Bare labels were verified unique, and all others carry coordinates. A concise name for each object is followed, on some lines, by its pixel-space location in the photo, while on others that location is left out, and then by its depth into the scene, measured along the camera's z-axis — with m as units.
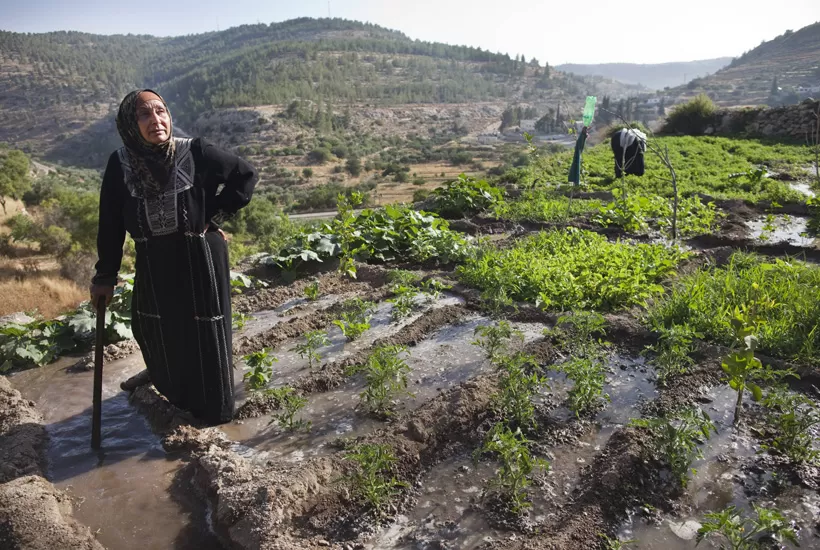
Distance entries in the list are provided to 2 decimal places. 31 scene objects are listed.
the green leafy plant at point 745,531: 1.77
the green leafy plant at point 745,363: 2.43
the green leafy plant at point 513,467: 2.12
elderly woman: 2.42
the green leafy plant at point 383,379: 2.83
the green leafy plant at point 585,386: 2.75
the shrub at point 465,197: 7.38
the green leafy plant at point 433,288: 4.43
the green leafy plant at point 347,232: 5.02
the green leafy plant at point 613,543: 1.85
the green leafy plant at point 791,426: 2.36
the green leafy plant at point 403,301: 4.13
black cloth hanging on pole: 9.52
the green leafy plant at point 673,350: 3.08
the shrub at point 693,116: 16.88
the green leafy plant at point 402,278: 4.60
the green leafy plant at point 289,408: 2.75
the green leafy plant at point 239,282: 4.50
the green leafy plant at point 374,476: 2.14
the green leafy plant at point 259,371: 3.08
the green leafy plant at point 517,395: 2.67
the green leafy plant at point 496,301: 4.03
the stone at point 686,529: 2.00
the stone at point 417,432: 2.54
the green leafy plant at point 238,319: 4.05
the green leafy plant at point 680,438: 2.26
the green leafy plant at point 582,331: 3.34
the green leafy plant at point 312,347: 3.29
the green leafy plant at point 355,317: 3.67
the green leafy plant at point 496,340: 3.33
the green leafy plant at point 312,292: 4.53
